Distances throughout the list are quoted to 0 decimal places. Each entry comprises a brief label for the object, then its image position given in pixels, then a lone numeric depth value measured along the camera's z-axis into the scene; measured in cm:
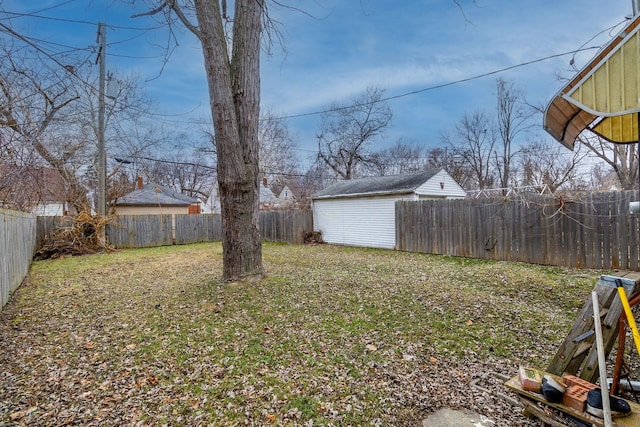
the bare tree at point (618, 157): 1341
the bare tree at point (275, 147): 2206
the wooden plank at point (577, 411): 151
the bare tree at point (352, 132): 2152
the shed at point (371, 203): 1071
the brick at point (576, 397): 162
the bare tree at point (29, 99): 346
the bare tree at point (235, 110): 479
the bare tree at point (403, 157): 2694
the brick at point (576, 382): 175
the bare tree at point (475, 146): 2323
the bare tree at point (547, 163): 1322
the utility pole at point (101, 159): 1041
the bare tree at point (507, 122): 2122
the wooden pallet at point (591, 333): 177
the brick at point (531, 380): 183
